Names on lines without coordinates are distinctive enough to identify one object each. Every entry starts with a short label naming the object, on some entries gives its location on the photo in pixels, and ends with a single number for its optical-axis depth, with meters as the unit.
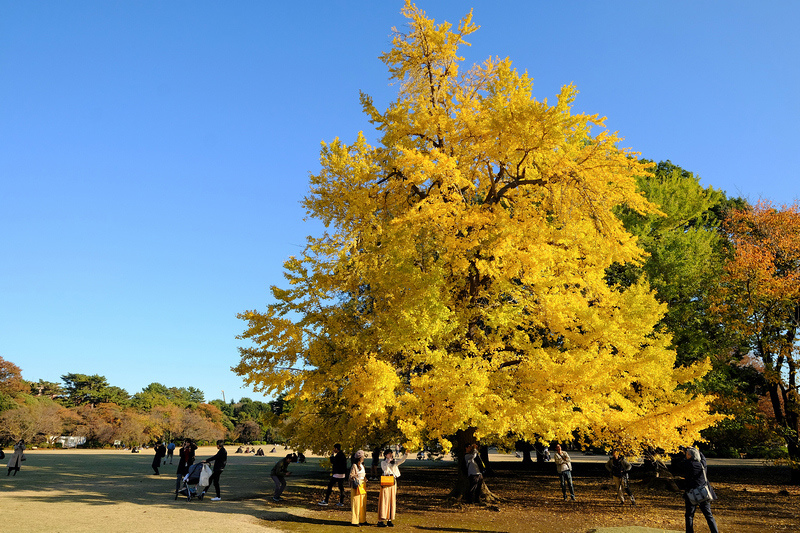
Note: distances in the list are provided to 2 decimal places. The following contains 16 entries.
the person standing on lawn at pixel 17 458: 19.31
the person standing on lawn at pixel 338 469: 13.16
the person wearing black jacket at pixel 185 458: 13.85
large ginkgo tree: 10.76
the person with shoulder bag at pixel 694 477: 8.95
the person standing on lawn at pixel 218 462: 13.49
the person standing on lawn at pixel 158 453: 22.39
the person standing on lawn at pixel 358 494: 11.05
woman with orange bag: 11.02
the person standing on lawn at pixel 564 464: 14.86
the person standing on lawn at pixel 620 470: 13.34
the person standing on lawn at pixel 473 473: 13.12
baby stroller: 13.46
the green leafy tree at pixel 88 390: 75.31
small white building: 62.66
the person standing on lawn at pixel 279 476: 13.88
